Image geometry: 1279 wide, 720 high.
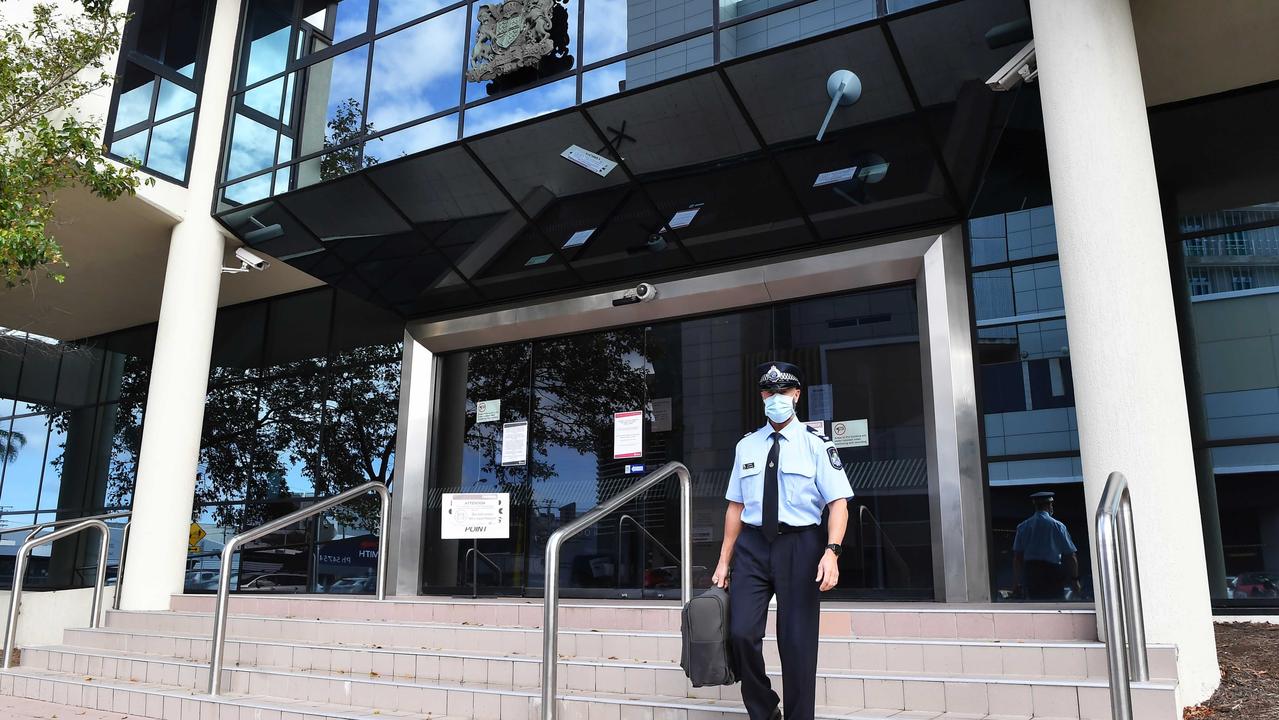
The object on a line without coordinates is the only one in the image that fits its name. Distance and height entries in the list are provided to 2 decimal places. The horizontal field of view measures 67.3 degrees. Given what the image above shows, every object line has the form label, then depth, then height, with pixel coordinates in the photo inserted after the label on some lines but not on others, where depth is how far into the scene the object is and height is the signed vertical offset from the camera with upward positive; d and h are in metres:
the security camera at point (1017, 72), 6.36 +3.44
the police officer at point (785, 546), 3.83 +0.19
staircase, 4.50 -0.41
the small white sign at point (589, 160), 8.29 +3.64
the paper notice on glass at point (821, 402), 8.24 +1.60
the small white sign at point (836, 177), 7.73 +3.28
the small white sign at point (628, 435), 9.17 +1.46
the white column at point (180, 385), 9.42 +2.04
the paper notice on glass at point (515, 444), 9.88 +1.48
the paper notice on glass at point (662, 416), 9.06 +1.62
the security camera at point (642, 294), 9.18 +2.77
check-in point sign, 8.80 +0.68
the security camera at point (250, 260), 10.62 +3.54
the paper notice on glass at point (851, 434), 8.03 +1.30
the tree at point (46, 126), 7.75 +3.97
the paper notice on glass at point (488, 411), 10.17 +1.85
